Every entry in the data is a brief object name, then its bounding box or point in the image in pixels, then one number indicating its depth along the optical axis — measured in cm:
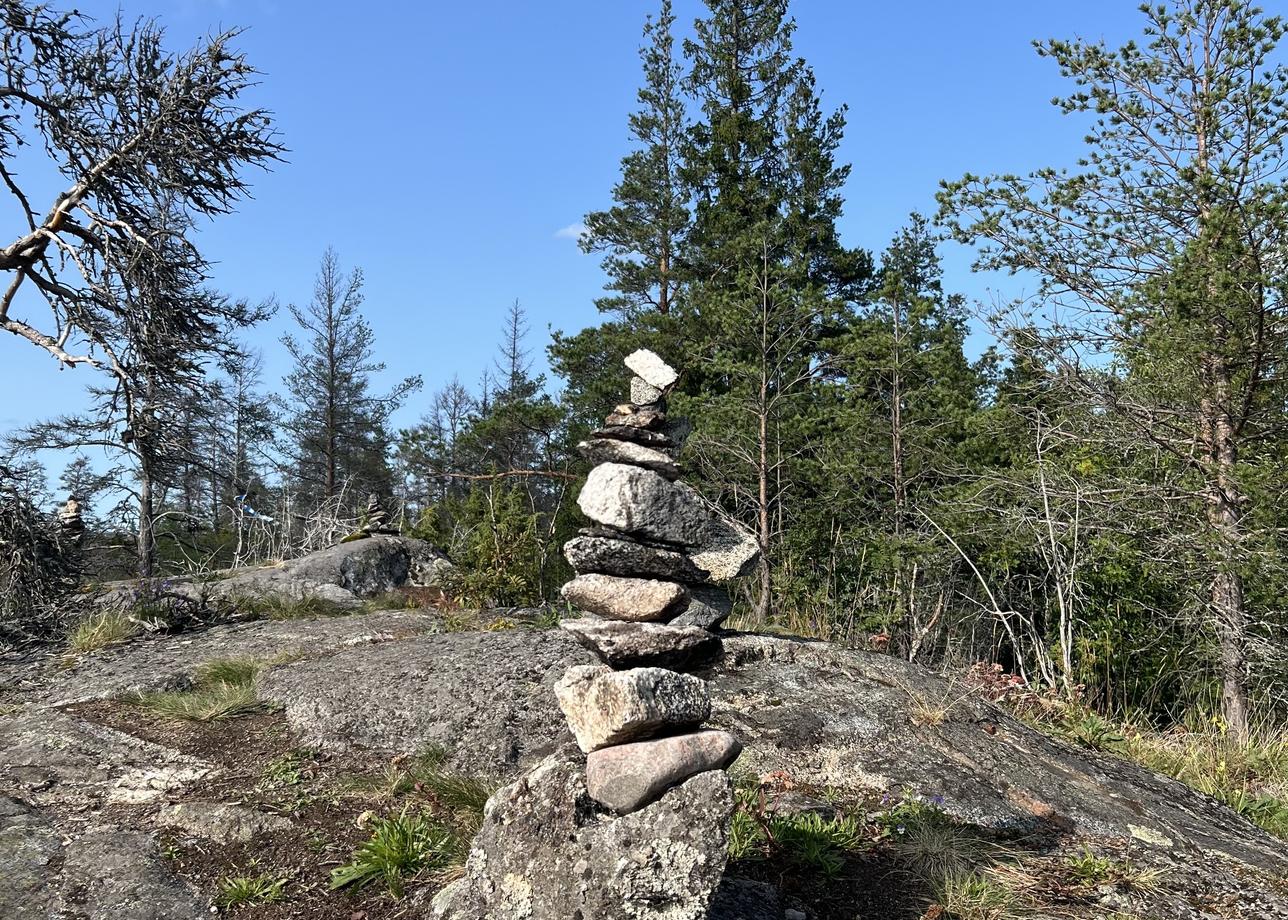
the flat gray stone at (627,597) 447
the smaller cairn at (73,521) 1015
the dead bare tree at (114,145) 958
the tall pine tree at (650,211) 1700
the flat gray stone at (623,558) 477
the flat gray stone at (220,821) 454
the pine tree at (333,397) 2491
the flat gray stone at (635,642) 394
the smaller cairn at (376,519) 1252
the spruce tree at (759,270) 1065
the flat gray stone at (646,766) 324
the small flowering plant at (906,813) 445
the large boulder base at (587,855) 305
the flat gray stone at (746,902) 357
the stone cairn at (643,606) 329
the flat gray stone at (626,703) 328
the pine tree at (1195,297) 773
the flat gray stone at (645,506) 474
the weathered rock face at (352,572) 1039
